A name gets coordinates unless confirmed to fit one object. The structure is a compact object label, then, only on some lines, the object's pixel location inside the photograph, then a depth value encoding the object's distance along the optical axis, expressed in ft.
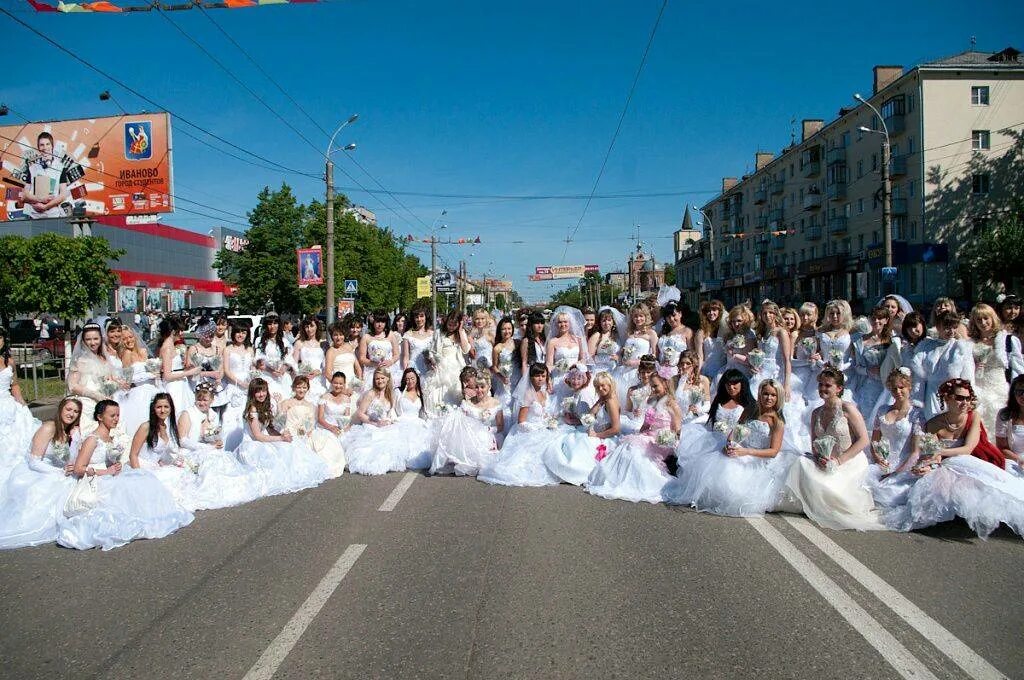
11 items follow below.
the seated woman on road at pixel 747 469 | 23.44
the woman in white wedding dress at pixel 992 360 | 27.17
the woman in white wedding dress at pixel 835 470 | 22.07
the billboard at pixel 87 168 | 92.32
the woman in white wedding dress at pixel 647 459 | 26.05
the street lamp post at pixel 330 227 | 87.40
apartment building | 153.79
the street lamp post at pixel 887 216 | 78.79
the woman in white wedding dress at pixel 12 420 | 28.27
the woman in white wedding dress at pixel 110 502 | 21.30
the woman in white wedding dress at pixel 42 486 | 21.74
